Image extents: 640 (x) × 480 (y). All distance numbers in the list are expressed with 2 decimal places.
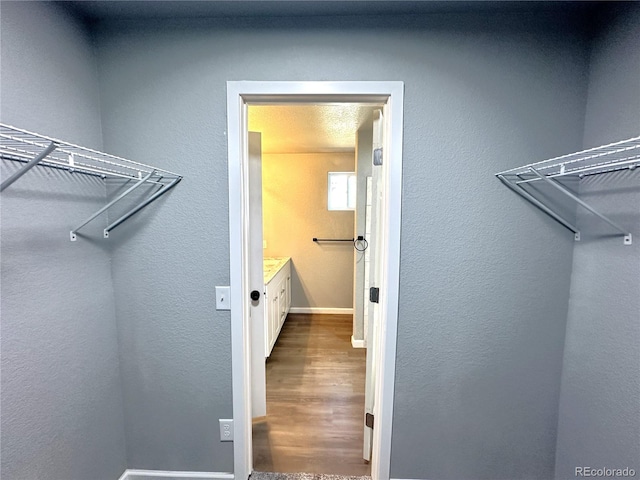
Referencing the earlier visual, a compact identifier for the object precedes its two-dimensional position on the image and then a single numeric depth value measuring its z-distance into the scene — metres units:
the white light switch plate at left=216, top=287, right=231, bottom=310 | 1.25
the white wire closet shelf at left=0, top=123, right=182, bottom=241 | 0.71
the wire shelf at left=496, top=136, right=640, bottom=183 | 0.93
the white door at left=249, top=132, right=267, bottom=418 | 1.63
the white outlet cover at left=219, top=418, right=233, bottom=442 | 1.31
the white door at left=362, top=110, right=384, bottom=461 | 1.33
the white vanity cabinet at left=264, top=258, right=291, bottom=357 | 2.52
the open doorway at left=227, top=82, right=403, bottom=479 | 1.15
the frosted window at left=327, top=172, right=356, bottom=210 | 3.80
